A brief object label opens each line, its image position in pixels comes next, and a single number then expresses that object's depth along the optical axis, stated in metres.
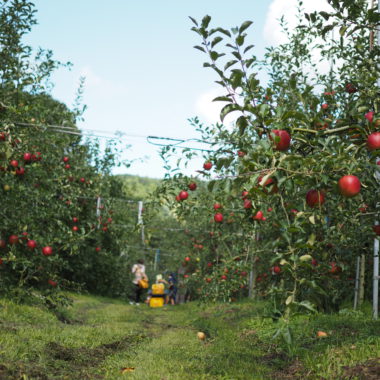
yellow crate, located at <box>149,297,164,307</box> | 13.52
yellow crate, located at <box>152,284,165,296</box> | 13.70
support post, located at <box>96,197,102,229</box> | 12.98
